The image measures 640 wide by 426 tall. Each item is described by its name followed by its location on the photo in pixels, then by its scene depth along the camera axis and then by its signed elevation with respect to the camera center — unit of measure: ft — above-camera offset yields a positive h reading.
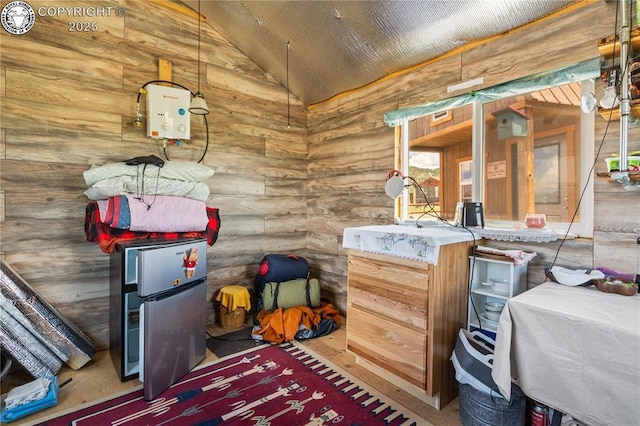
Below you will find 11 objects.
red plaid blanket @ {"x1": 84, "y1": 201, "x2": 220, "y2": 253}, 7.11 -0.53
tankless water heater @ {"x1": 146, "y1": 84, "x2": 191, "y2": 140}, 8.48 +2.63
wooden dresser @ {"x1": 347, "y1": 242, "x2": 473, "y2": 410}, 6.06 -2.15
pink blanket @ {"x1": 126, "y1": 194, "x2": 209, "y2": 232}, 7.12 -0.07
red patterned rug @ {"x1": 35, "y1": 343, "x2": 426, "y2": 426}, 5.77 -3.70
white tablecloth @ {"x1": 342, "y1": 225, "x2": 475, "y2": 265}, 5.99 -0.57
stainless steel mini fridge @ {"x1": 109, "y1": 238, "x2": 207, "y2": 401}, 6.24 -2.09
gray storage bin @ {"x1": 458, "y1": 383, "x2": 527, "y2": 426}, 5.09 -3.18
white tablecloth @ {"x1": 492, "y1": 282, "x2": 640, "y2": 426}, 3.69 -1.79
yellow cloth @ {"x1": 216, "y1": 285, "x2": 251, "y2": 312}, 9.63 -2.63
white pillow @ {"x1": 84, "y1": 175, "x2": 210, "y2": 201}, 6.86 +0.52
